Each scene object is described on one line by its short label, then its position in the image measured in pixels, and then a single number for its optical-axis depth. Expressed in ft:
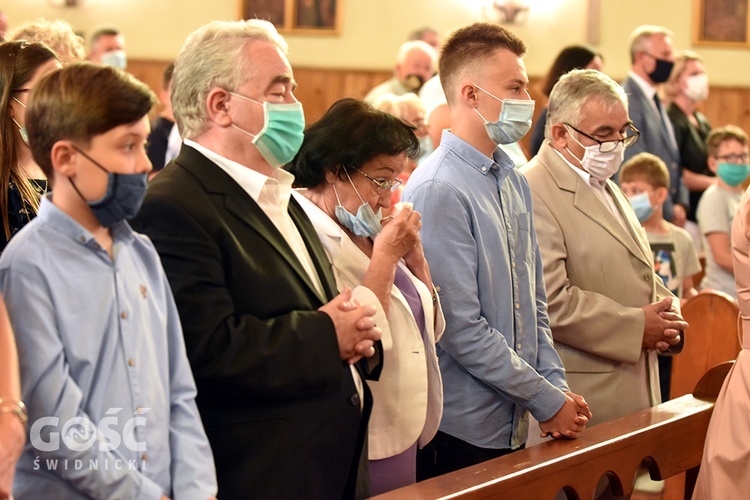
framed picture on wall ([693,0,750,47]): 32.42
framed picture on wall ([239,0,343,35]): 33.71
